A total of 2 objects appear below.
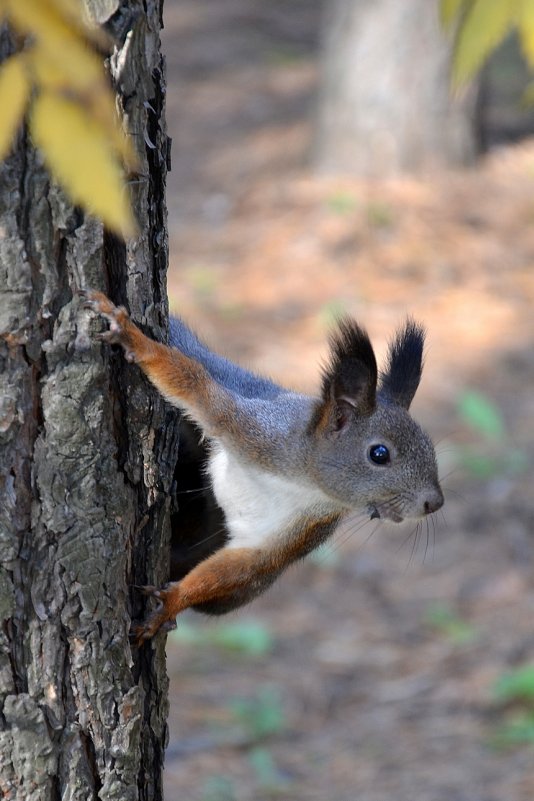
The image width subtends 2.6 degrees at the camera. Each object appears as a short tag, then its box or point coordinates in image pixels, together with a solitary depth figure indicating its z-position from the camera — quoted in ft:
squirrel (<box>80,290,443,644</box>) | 15.75
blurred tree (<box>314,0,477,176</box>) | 23.80
